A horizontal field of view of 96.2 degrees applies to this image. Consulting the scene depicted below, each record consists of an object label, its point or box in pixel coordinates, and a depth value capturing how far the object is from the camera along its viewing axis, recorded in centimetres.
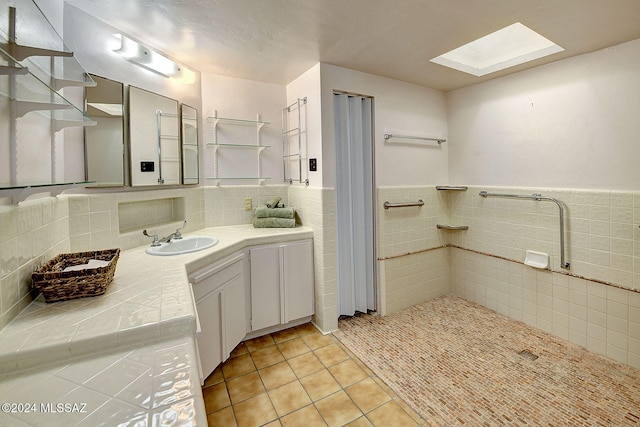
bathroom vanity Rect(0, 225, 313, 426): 65
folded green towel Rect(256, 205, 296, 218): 260
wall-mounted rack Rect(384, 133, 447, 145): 272
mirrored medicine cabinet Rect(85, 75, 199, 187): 177
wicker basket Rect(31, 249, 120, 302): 111
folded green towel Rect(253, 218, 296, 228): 259
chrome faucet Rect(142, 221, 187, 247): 198
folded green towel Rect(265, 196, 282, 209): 266
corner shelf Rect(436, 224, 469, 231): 298
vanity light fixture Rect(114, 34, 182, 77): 185
